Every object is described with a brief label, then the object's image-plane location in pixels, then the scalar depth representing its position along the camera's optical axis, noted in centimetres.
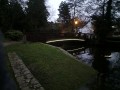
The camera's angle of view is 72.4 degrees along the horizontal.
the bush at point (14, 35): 1022
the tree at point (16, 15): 1259
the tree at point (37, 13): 1438
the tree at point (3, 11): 1168
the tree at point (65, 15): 2091
